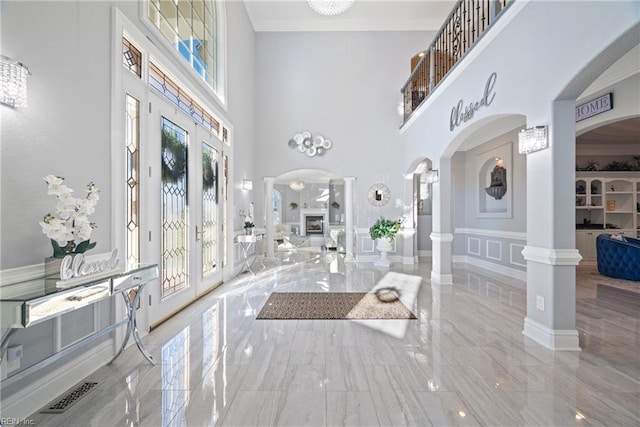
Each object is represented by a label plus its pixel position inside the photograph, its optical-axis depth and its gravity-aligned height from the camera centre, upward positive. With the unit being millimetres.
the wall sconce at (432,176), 5129 +672
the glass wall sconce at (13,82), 1601 +730
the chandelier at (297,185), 12636 +1234
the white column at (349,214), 7738 -1
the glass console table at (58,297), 1426 -469
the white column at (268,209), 7816 +131
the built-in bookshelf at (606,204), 6859 +239
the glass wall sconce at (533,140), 2689 +692
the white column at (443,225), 5023 -191
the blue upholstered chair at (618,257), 5413 -814
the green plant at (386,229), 6953 -353
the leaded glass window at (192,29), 3535 +2554
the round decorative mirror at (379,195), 7590 +487
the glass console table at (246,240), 5551 -488
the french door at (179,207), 3193 +90
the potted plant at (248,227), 6165 -277
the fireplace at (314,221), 14109 -337
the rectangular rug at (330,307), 3523 -1209
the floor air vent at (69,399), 1821 -1206
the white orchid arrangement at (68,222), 1754 -52
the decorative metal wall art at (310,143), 7676 +1837
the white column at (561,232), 2607 -161
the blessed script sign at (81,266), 1725 -334
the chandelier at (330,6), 5535 +3963
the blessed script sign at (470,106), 3445 +1401
